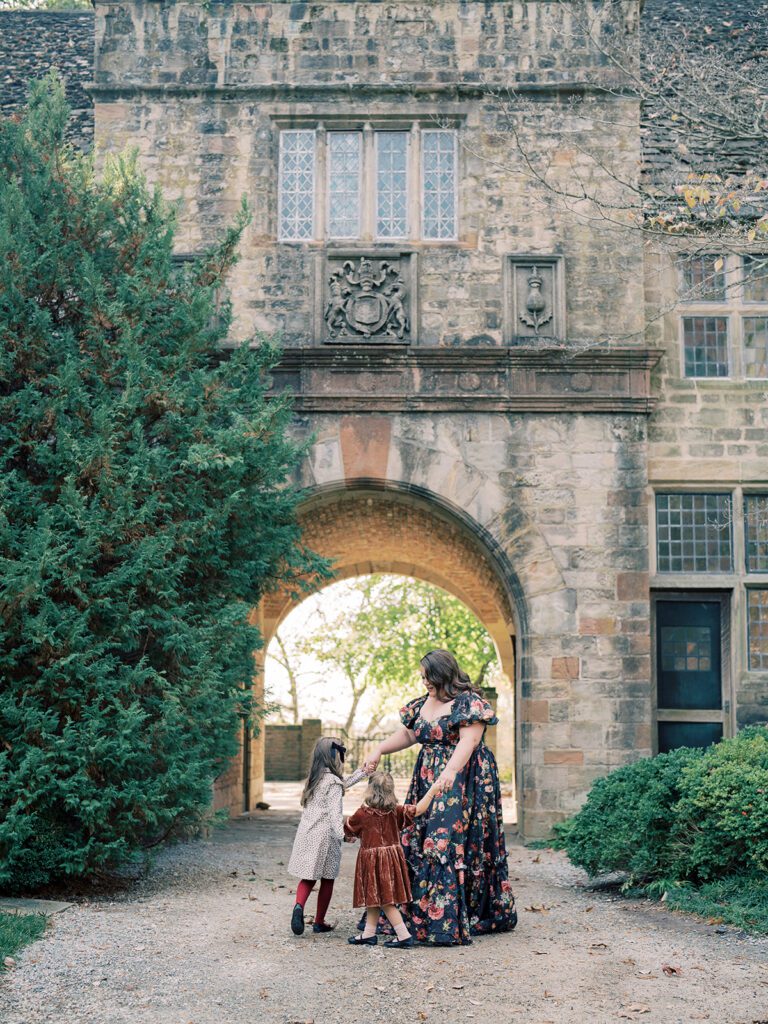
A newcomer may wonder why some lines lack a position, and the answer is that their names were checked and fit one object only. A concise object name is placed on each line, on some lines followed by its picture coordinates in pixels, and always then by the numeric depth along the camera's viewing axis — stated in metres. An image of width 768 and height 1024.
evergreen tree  8.71
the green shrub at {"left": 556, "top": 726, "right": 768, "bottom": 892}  8.33
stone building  13.09
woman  7.26
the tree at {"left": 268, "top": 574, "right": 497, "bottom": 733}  28.16
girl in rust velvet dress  7.16
